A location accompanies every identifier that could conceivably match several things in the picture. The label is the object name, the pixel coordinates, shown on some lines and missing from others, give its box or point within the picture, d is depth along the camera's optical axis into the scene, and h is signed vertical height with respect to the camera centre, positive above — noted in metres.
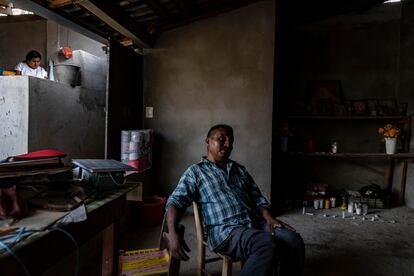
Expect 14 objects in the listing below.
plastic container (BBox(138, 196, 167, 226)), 3.48 -1.05
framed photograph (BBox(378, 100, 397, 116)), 4.69 +0.38
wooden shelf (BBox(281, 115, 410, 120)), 4.59 +0.19
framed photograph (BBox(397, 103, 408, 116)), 4.63 +0.34
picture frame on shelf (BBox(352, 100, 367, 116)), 4.77 +0.36
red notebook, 1.36 -0.17
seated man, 1.62 -0.56
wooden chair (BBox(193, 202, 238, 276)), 1.79 -0.79
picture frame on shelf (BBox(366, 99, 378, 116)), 4.70 +0.38
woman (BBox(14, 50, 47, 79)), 4.01 +0.70
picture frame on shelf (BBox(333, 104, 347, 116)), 4.74 +0.31
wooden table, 0.91 -0.44
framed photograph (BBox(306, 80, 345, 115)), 4.95 +0.61
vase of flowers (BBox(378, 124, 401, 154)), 4.44 -0.06
